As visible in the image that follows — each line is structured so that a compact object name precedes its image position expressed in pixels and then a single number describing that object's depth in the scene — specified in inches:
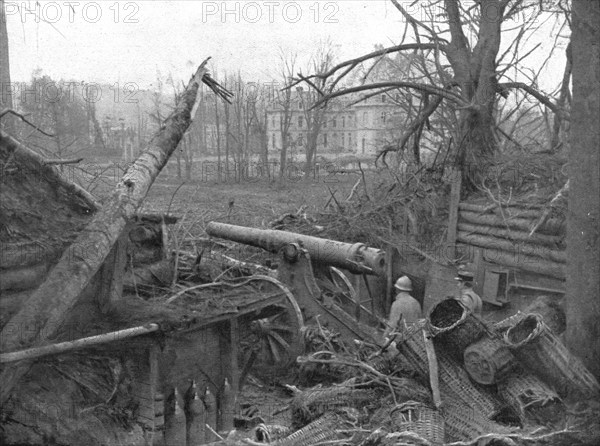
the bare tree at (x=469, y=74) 528.1
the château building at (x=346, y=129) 1673.2
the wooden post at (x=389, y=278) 514.6
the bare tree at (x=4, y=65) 394.0
